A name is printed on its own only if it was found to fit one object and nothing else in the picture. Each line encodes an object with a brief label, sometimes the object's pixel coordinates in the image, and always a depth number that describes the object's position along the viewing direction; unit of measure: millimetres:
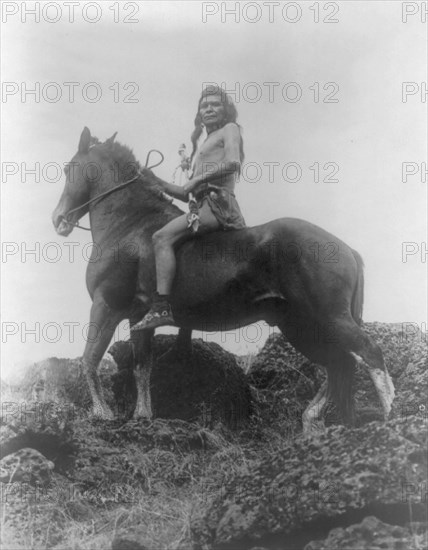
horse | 7926
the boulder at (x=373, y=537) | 4648
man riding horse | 8406
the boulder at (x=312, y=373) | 8742
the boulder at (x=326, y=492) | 4941
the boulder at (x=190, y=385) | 9102
